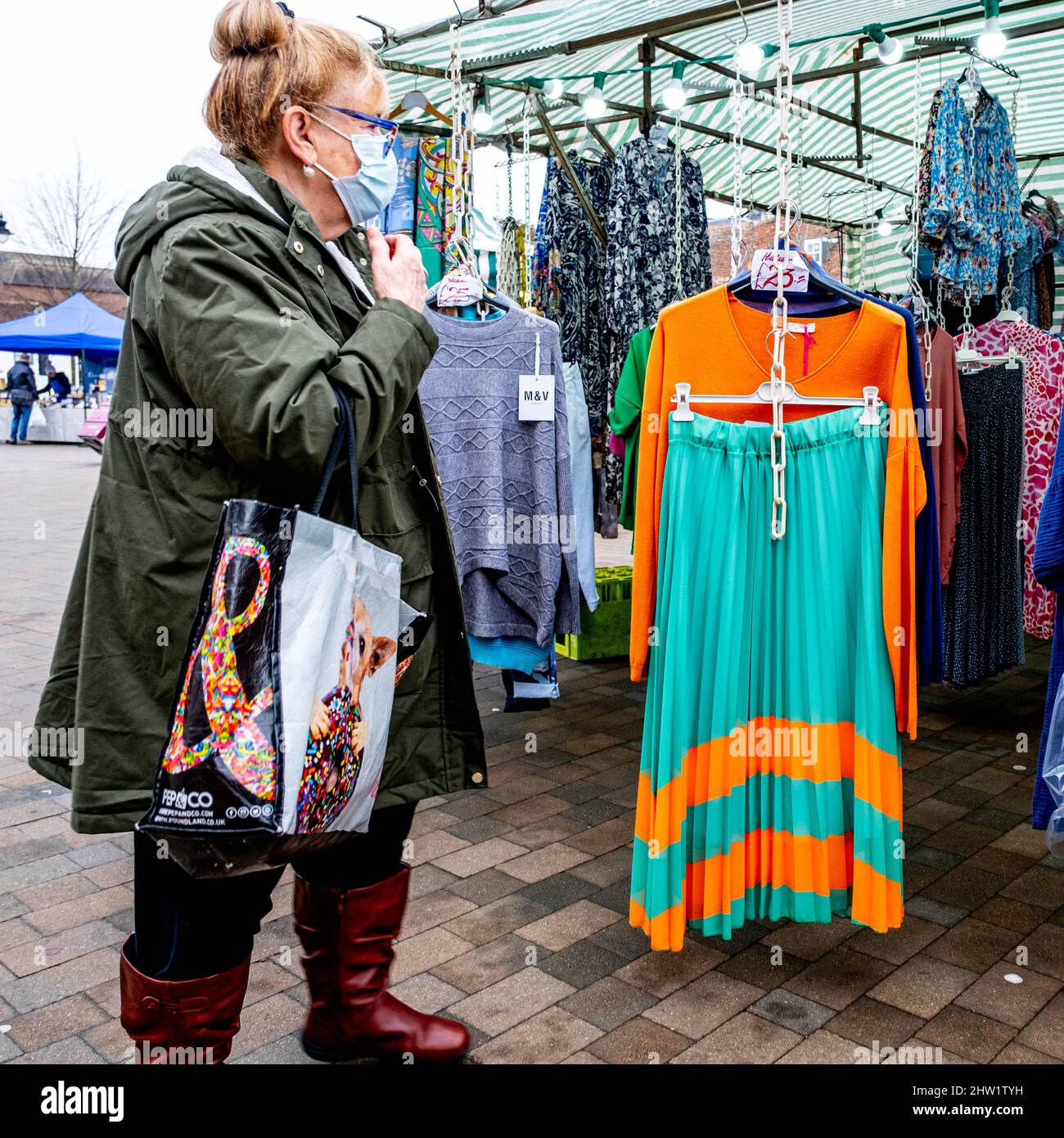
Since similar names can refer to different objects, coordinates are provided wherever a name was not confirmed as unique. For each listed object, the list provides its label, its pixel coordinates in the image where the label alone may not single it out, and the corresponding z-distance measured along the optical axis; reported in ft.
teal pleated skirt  8.68
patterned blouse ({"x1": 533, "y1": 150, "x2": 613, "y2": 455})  17.26
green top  12.64
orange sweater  8.65
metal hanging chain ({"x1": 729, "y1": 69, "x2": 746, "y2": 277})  10.45
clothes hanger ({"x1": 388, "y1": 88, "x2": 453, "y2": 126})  16.21
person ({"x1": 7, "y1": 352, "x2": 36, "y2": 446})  75.82
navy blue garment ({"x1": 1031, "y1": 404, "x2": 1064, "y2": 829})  8.34
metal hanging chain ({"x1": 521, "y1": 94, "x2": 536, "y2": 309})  17.47
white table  80.74
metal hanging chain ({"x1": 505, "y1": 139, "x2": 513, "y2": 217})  19.04
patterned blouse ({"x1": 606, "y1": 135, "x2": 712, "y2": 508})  16.47
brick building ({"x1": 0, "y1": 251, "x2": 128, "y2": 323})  125.49
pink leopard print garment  15.76
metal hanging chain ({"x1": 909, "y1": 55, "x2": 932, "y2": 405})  13.37
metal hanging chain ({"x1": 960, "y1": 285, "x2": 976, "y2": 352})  15.70
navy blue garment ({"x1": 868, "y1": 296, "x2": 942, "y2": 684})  8.71
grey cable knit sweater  12.28
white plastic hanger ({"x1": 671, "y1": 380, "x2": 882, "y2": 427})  8.68
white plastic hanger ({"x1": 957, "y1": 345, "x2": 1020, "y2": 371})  14.85
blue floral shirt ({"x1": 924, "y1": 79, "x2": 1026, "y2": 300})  14.85
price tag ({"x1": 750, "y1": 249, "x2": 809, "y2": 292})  8.70
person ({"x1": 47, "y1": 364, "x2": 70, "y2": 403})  87.76
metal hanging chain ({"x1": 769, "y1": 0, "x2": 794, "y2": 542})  8.43
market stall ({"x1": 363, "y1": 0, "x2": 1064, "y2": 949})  8.71
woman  5.27
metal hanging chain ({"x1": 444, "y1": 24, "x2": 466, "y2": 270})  11.55
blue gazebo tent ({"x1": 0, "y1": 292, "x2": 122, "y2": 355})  73.31
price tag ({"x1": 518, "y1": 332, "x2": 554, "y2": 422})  12.27
